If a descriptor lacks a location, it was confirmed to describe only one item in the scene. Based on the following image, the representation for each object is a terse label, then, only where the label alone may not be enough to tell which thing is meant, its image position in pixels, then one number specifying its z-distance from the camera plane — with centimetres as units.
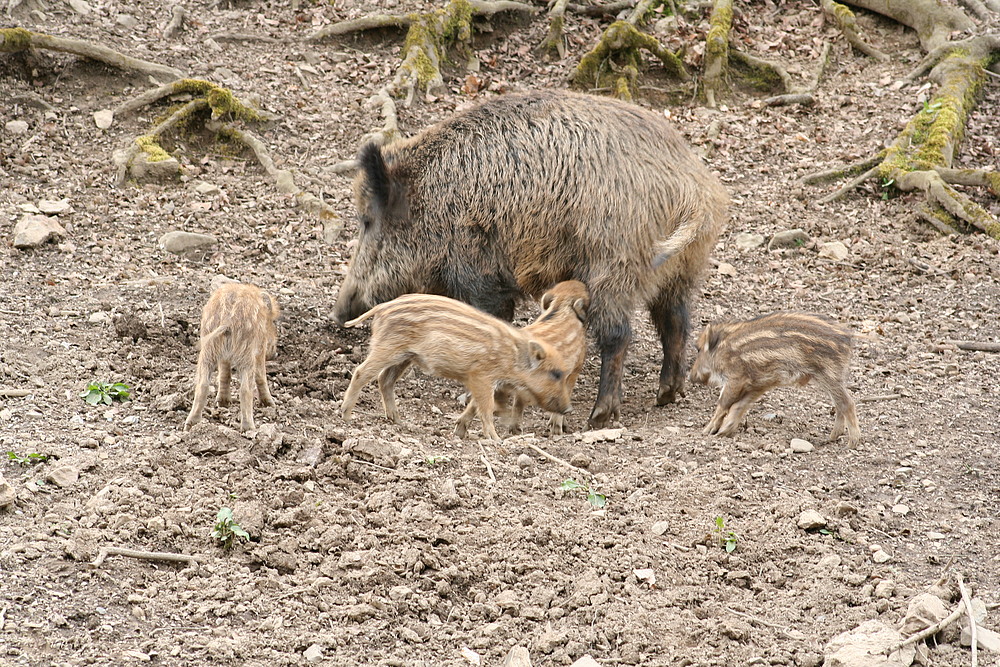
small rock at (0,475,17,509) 789
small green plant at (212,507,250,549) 793
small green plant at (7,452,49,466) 867
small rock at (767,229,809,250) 1691
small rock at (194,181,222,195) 1639
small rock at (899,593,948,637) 702
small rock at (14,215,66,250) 1406
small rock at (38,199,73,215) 1507
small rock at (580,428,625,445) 1086
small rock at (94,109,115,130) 1731
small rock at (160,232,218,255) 1480
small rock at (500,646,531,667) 690
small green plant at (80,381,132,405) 1023
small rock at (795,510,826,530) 856
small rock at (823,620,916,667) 666
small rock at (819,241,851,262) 1642
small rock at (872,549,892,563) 814
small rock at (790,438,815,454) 1037
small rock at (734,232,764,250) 1692
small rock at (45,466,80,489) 845
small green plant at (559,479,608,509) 899
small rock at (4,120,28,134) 1678
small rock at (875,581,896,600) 752
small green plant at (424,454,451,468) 951
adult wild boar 1179
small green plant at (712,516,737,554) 837
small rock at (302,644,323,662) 684
